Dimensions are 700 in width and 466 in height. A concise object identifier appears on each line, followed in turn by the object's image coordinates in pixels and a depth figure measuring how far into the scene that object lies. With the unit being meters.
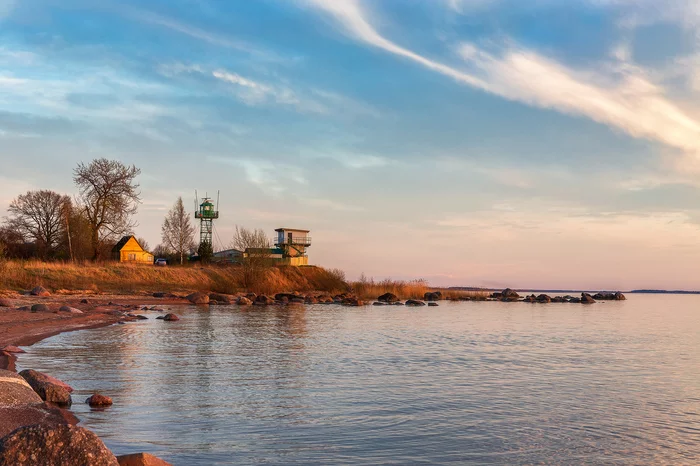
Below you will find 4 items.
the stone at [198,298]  51.12
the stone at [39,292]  44.53
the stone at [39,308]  31.97
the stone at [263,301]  54.50
